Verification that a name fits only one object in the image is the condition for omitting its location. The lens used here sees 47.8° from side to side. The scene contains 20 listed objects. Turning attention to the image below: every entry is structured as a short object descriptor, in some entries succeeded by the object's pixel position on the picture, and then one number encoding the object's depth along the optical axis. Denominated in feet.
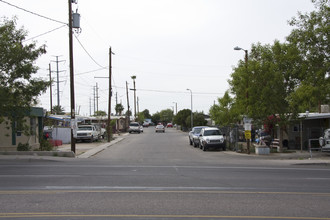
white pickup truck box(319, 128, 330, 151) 73.97
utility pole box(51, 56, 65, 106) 204.38
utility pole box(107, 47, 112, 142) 132.37
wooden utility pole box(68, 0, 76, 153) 78.98
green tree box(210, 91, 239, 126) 143.84
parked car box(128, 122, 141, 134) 225.56
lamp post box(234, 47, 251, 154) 78.69
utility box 82.07
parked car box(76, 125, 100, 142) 127.03
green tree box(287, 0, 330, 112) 64.13
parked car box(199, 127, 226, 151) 91.97
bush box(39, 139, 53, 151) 79.56
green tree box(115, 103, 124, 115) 344.12
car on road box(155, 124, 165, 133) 241.96
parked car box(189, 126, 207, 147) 105.15
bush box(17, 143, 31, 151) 75.61
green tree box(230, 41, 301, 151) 76.18
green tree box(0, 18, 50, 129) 65.31
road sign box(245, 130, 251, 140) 80.78
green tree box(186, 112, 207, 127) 217.56
